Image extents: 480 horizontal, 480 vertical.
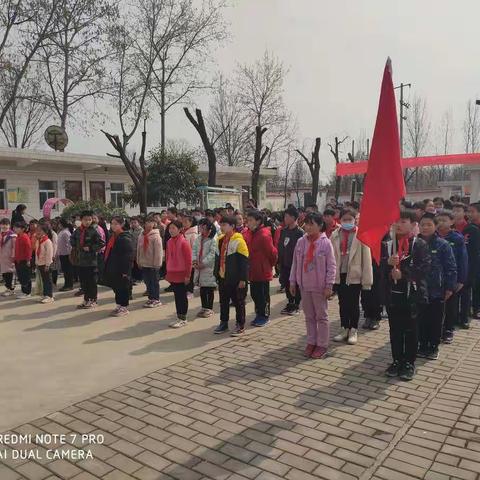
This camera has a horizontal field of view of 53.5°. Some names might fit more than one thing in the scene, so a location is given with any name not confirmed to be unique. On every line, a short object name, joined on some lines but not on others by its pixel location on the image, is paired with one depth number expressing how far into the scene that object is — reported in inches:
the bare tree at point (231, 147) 1578.5
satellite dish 900.6
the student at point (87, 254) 336.2
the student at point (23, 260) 393.4
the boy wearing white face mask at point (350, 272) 241.0
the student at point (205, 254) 295.4
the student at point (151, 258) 332.8
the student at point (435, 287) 222.2
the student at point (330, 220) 317.7
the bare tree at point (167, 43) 997.4
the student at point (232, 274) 264.8
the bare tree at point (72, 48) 876.0
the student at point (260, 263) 285.3
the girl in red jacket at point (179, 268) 285.0
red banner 659.9
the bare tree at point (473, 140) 1838.1
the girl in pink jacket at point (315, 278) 222.1
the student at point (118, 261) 309.9
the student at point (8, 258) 404.2
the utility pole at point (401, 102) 1381.6
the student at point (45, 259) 361.7
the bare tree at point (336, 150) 1343.5
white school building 756.6
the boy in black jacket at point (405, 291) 193.2
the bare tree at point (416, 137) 1833.2
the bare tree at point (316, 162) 1059.9
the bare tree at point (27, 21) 805.9
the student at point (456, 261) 247.9
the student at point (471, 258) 275.0
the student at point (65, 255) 418.9
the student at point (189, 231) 323.7
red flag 179.3
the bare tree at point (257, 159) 832.3
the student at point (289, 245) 316.5
